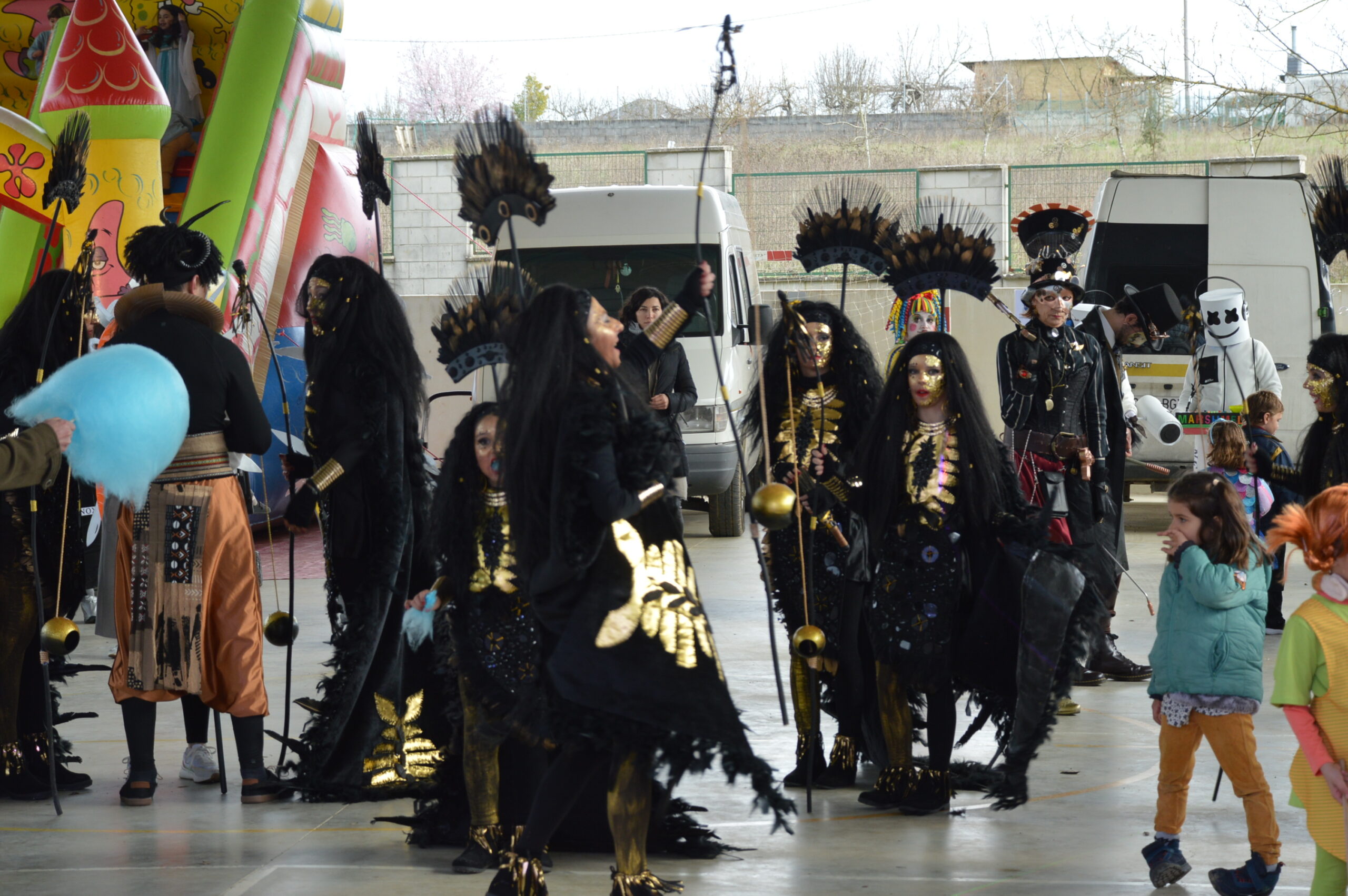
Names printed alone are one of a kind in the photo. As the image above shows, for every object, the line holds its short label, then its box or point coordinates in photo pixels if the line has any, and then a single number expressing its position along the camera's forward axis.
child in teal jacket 7.82
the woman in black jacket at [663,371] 14.16
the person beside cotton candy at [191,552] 9.57
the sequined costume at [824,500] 10.04
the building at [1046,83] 59.16
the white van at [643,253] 20.81
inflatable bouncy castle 19.53
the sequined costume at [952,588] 9.13
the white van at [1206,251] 22.37
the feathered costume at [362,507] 9.81
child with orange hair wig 6.48
